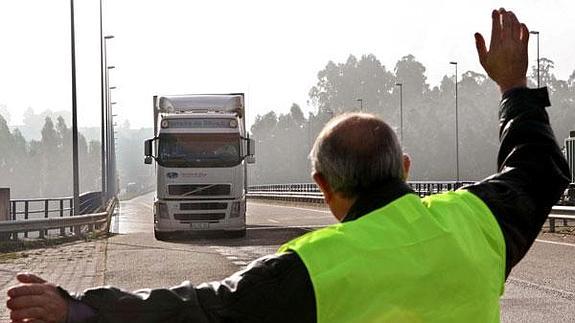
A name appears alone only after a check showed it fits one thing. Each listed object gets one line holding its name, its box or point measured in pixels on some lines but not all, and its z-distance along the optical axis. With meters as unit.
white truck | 22.52
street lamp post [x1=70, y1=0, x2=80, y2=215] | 29.23
